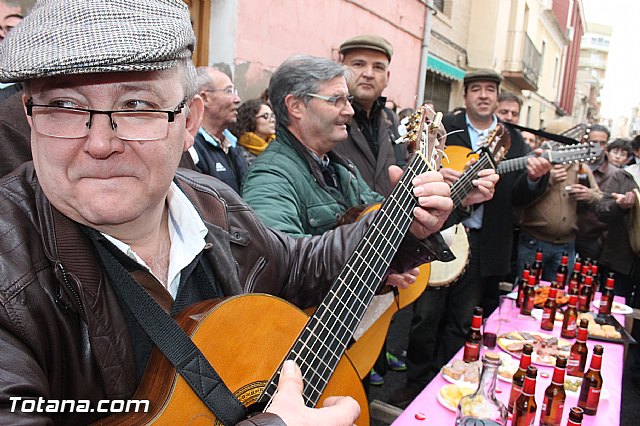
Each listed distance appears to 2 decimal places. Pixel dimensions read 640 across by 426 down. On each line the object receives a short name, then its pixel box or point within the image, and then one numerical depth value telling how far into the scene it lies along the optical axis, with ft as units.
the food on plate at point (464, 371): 7.83
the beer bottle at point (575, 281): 11.93
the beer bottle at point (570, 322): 10.01
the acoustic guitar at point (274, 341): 3.73
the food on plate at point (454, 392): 7.16
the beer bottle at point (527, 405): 6.49
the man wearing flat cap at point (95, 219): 3.22
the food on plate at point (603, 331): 9.95
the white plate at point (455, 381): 7.74
